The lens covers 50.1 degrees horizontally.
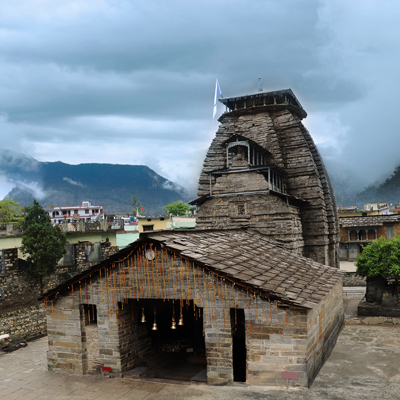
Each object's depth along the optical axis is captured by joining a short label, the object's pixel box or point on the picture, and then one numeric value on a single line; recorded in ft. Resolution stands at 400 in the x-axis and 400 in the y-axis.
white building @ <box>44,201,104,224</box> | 392.49
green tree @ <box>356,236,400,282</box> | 73.36
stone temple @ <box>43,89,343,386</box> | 38.55
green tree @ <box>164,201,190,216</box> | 339.34
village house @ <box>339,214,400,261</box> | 158.92
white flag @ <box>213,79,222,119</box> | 104.68
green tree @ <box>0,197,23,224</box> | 187.27
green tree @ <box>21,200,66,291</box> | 87.56
